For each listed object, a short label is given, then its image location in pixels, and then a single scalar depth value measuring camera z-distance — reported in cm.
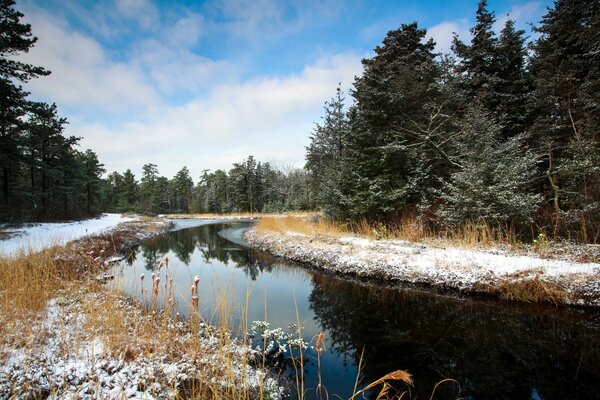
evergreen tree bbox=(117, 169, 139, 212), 6568
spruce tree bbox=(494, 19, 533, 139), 1474
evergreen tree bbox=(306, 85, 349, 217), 1633
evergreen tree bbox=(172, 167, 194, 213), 6850
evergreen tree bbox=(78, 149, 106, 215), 4597
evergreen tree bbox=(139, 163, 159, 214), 6158
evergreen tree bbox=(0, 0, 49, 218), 1474
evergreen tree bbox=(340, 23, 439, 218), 1322
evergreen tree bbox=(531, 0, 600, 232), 984
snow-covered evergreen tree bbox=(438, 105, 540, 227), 973
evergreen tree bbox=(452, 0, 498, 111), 1523
